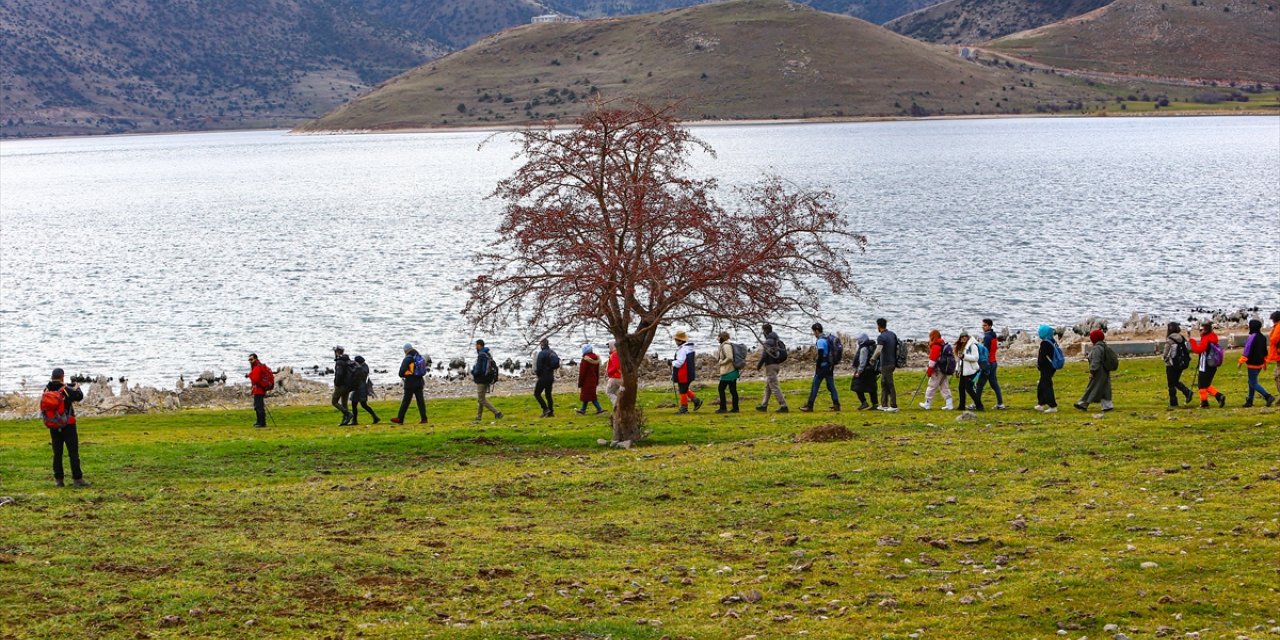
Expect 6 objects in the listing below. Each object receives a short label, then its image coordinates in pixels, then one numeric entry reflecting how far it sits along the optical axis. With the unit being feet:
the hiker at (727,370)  104.37
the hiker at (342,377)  109.40
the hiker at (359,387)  109.70
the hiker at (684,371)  106.01
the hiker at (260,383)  108.78
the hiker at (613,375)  104.83
